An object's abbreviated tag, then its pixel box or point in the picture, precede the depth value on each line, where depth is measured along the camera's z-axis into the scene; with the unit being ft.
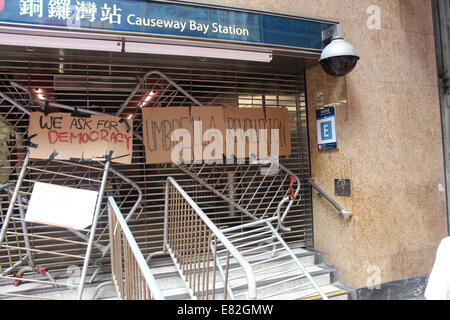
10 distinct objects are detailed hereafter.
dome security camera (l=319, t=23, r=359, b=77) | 13.30
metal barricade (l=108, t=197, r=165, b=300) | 7.42
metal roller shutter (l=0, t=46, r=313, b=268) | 14.28
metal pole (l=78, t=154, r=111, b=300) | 10.69
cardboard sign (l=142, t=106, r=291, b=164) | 15.42
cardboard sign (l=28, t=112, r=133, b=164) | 13.44
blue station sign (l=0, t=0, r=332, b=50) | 10.69
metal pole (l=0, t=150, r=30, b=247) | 10.98
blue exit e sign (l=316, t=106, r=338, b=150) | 15.58
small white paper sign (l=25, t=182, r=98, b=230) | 11.83
